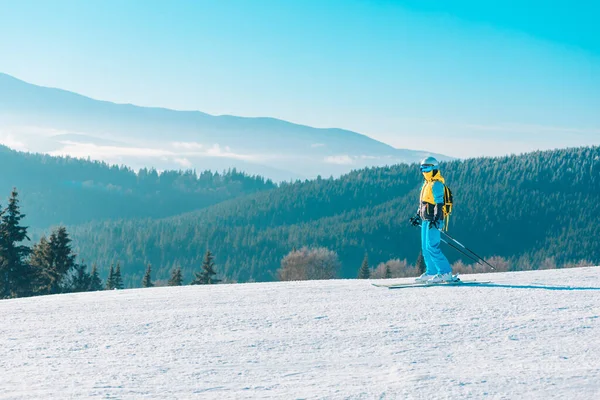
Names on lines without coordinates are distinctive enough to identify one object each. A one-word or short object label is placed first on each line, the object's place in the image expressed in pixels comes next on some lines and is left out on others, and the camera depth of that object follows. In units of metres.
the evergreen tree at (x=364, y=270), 68.94
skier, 12.36
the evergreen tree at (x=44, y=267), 31.67
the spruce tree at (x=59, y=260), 31.95
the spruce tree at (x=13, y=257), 28.48
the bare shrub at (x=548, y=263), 156.62
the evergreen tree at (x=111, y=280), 58.46
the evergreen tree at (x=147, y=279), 59.19
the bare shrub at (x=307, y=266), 83.81
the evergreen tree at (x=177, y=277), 56.47
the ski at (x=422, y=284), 12.04
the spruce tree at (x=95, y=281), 43.04
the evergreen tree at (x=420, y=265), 66.66
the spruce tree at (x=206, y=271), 53.16
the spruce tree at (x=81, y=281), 38.23
